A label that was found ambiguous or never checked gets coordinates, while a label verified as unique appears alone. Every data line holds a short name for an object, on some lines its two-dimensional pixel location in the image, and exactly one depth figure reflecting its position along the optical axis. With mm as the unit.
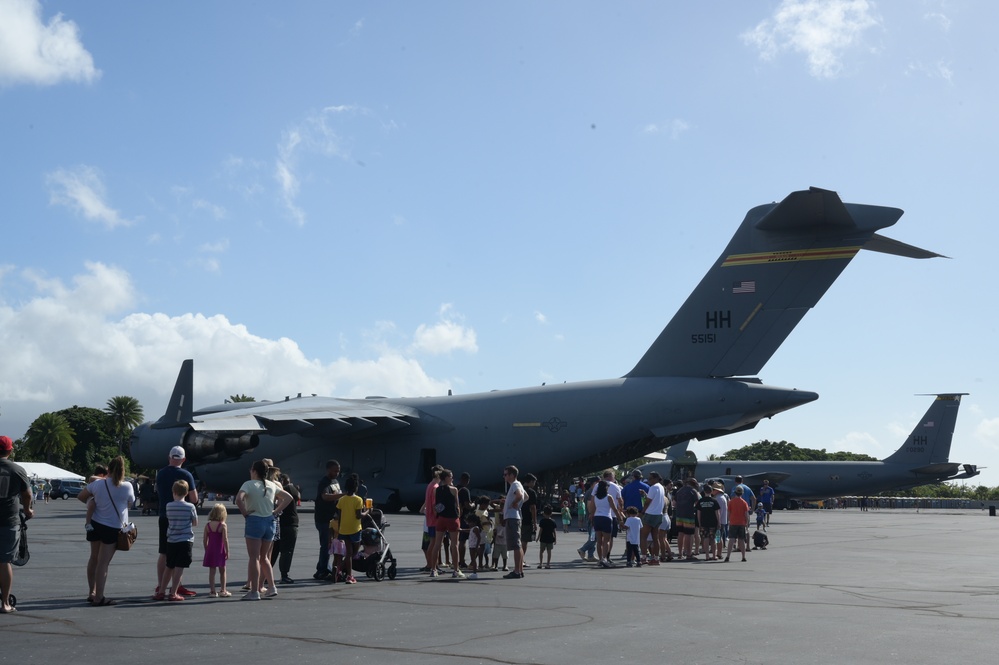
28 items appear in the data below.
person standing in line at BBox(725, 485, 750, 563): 17391
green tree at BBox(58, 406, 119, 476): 97812
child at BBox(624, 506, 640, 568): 15969
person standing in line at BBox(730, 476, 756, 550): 19156
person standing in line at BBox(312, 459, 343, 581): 12719
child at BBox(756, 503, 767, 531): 24039
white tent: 64125
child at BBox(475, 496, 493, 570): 14859
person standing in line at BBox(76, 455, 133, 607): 10023
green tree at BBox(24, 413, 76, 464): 93125
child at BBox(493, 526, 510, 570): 14420
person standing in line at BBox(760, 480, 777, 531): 28234
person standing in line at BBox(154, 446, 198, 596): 10664
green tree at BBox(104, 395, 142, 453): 98112
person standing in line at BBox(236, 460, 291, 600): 10586
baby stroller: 12617
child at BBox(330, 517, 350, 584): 12281
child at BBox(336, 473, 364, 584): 12383
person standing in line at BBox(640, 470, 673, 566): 16734
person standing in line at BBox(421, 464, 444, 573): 13461
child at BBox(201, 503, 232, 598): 10500
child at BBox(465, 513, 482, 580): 14430
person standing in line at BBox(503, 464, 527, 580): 13703
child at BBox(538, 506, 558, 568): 15172
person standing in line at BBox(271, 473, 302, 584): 12059
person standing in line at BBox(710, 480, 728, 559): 17469
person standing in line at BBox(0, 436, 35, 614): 9172
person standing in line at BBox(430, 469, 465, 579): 13328
